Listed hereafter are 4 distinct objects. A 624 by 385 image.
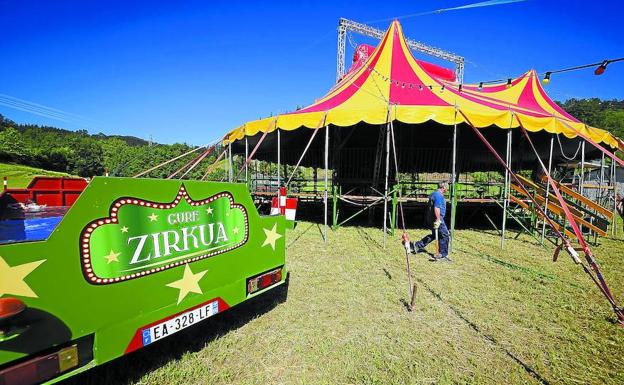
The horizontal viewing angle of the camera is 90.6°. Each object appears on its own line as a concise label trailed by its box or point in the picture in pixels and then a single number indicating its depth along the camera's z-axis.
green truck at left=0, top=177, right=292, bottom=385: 1.51
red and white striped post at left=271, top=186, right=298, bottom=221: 8.95
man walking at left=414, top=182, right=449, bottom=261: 6.02
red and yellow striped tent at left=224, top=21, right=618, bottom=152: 7.33
